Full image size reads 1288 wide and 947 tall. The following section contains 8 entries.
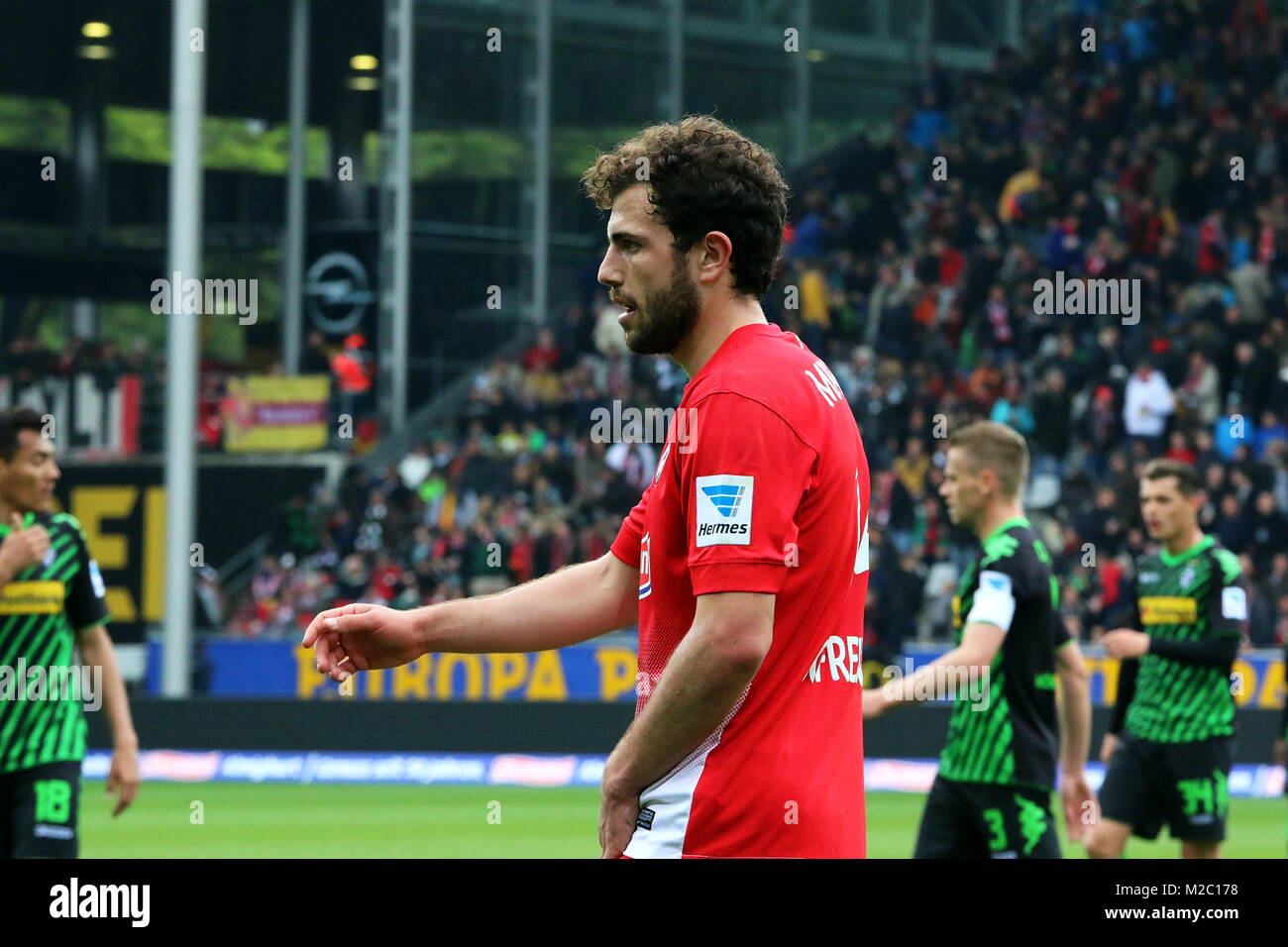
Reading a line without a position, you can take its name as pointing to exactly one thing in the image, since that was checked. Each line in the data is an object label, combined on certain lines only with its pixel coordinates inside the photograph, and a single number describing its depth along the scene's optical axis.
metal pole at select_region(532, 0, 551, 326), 28.75
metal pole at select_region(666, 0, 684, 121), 30.06
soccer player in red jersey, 3.47
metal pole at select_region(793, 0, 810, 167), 31.06
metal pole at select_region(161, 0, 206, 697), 18.41
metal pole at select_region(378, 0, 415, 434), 26.89
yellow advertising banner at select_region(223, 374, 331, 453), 27.36
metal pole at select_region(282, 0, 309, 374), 29.08
